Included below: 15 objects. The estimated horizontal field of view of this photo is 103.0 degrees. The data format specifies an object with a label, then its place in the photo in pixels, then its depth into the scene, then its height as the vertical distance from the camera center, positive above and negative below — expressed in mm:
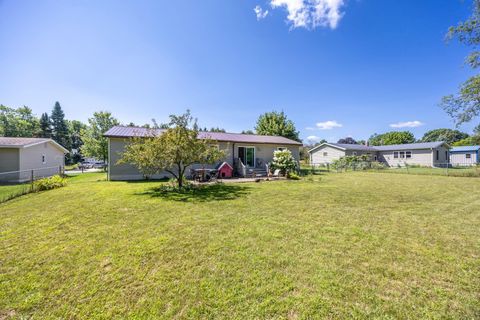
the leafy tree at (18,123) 37250 +8930
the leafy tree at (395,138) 50862 +6168
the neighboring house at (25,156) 12891 +710
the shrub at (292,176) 12884 -964
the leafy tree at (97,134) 21719 +3852
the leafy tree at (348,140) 59331 +6594
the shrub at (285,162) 13688 -5
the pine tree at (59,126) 47312 +9881
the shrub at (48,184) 8730 -859
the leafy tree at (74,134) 49938 +8377
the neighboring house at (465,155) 28303 +609
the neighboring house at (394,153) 25281 +1110
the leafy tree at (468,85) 9594 +4105
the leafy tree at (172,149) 8125 +656
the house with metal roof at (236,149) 11883 +1061
